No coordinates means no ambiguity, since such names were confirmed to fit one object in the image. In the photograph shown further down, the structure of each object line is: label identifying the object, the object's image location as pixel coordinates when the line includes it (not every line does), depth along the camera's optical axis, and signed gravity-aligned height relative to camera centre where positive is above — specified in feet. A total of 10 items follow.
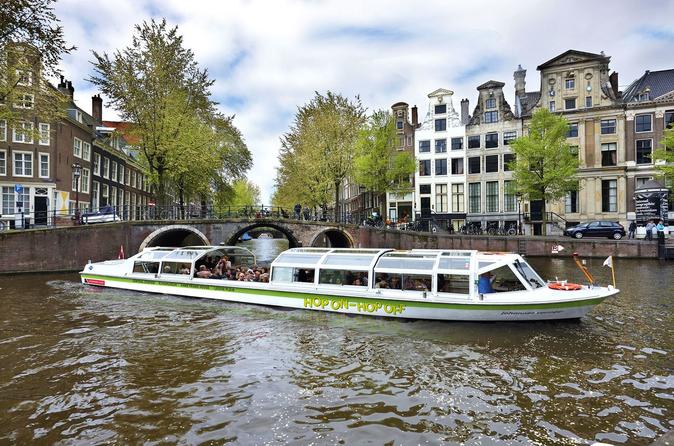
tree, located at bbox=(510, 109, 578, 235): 112.78 +19.85
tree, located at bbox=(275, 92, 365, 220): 118.62 +24.22
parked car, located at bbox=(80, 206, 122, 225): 91.71 +3.43
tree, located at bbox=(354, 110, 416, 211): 124.88 +23.23
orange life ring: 39.60 -5.03
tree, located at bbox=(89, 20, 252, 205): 94.94 +30.19
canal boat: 39.22 -5.63
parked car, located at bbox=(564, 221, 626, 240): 106.42 +0.90
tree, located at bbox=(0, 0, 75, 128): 72.02 +31.12
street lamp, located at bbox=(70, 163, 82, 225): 87.04 +4.94
